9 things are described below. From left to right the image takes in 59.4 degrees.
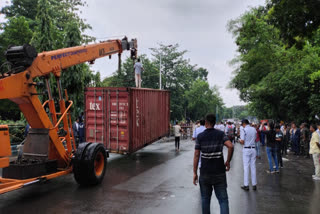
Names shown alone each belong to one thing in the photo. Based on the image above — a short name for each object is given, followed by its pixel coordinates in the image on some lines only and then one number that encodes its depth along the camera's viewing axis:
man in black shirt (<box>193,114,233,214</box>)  4.42
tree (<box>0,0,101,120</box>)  17.17
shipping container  11.31
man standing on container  14.63
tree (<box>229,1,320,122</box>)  17.47
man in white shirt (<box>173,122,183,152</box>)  15.92
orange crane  6.11
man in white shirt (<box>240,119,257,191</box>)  7.48
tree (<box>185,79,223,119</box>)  50.56
